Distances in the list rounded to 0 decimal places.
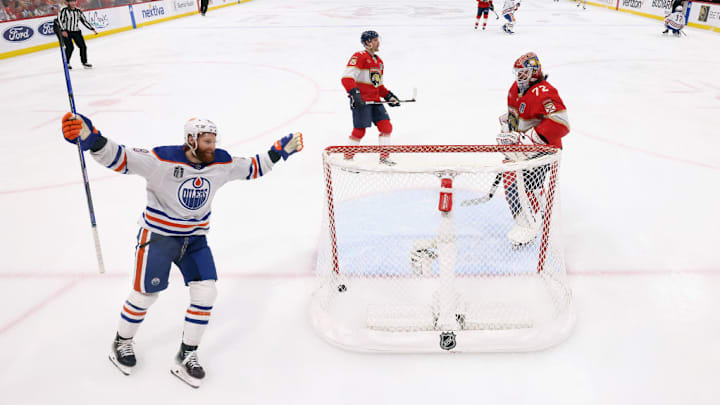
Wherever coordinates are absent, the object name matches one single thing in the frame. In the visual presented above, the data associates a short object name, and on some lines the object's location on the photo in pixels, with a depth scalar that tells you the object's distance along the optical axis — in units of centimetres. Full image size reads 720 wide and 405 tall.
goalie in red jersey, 268
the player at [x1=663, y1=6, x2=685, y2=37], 1158
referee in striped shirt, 895
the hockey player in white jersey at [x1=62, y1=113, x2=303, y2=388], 193
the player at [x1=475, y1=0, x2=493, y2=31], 1276
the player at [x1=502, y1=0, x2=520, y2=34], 1214
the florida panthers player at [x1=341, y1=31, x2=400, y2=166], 392
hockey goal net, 221
